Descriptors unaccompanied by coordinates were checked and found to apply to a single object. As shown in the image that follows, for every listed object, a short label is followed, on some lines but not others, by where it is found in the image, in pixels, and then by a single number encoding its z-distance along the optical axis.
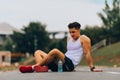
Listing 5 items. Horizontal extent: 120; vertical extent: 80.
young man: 5.01
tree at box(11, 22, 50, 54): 44.48
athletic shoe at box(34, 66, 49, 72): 4.96
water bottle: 4.98
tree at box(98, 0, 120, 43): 34.07
